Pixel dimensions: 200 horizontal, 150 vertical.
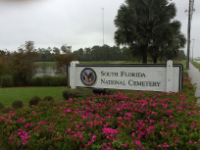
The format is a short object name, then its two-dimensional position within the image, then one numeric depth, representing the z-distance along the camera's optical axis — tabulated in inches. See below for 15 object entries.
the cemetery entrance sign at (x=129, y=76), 164.9
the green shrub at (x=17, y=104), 164.6
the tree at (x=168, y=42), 503.2
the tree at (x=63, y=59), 541.0
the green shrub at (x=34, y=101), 175.6
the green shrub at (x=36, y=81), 433.8
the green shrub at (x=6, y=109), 148.9
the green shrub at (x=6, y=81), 399.3
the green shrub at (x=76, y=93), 191.0
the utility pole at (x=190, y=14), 807.9
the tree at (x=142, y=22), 501.0
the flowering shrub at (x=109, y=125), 84.4
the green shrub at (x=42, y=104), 159.3
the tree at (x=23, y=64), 439.5
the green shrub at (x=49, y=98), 178.7
